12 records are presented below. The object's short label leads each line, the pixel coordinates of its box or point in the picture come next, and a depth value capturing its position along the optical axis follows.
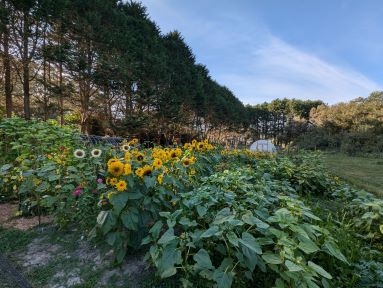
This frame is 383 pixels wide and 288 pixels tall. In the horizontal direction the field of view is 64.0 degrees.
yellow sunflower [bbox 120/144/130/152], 2.45
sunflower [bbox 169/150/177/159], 2.32
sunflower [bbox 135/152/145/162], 2.03
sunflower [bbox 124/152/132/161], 1.96
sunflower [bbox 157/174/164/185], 1.97
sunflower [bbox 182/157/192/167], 2.37
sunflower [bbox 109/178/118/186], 1.80
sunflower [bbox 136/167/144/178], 1.83
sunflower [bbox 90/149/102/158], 2.32
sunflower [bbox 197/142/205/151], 3.33
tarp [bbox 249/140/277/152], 23.42
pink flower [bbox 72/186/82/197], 2.26
